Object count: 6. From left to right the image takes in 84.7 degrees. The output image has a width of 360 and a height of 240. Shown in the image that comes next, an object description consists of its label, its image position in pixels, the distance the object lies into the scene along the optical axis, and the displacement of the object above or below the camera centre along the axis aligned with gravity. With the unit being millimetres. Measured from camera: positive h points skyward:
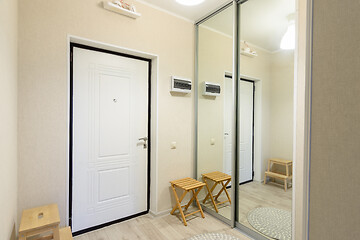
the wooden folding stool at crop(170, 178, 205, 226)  2525 -866
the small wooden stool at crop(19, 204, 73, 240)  1461 -814
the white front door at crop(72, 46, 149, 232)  2215 -233
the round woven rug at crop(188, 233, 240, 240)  2172 -1305
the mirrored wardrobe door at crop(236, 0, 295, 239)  1919 +36
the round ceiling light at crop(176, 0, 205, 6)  2137 +1279
